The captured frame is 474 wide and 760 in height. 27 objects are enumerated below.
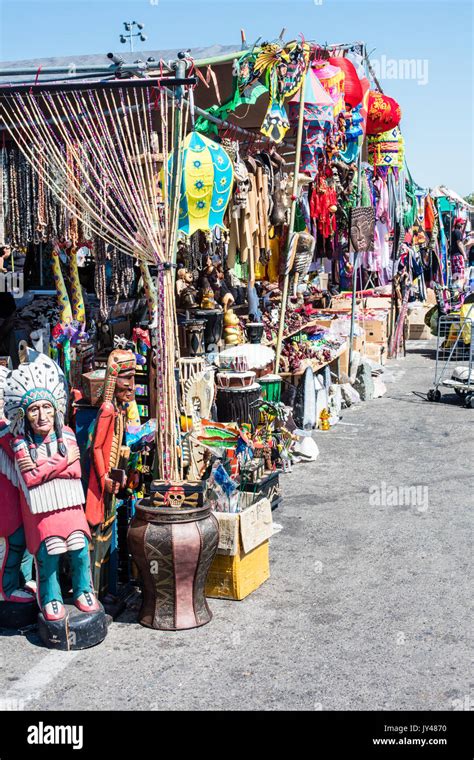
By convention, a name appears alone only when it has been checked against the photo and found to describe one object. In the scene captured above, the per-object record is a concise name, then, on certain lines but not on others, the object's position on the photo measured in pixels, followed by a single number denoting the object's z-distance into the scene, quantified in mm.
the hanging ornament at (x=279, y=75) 8258
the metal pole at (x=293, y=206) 9492
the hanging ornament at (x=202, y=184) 6707
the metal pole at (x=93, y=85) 5262
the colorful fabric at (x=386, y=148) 14953
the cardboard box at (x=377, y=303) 17188
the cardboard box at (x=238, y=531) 5551
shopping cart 12547
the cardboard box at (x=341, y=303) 15148
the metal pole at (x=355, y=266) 13070
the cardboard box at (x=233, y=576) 5617
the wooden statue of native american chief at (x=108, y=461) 5254
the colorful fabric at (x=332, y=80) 10227
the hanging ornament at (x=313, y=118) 9562
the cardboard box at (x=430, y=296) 23062
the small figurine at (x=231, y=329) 9023
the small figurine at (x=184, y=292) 8508
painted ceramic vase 5066
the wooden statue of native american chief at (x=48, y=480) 4848
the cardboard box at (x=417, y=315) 21094
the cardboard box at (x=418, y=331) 21422
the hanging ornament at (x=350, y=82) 11070
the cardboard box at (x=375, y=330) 16453
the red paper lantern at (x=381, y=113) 13375
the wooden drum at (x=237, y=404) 8125
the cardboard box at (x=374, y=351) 16031
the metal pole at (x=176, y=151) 5309
